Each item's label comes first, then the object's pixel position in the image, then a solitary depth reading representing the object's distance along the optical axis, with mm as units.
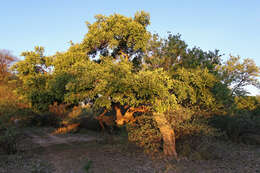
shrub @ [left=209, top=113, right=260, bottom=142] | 17203
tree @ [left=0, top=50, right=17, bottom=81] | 27234
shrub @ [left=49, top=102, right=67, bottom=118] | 24433
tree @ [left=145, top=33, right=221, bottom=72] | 11114
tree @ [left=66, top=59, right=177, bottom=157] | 8227
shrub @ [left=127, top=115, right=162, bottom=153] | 11112
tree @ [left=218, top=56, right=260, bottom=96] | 19195
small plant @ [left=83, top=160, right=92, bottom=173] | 2096
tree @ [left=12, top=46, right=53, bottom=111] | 12648
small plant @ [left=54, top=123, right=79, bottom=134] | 22894
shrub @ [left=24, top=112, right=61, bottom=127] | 26158
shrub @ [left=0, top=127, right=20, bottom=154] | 10930
